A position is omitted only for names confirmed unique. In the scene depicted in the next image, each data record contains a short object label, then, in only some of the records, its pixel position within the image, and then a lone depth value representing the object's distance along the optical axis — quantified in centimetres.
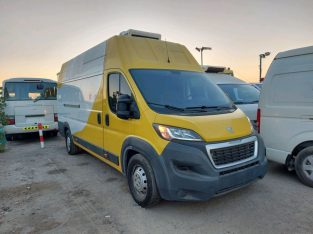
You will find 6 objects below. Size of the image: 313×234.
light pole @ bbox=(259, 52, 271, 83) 2514
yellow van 309
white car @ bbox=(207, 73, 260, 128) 639
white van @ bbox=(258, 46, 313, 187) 415
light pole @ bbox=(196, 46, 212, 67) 2111
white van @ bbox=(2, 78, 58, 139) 880
